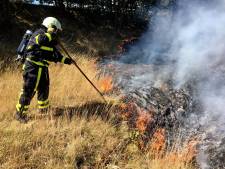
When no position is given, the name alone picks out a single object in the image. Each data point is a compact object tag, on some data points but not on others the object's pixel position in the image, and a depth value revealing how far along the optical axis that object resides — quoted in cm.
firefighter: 361
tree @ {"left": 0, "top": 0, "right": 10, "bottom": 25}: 755
